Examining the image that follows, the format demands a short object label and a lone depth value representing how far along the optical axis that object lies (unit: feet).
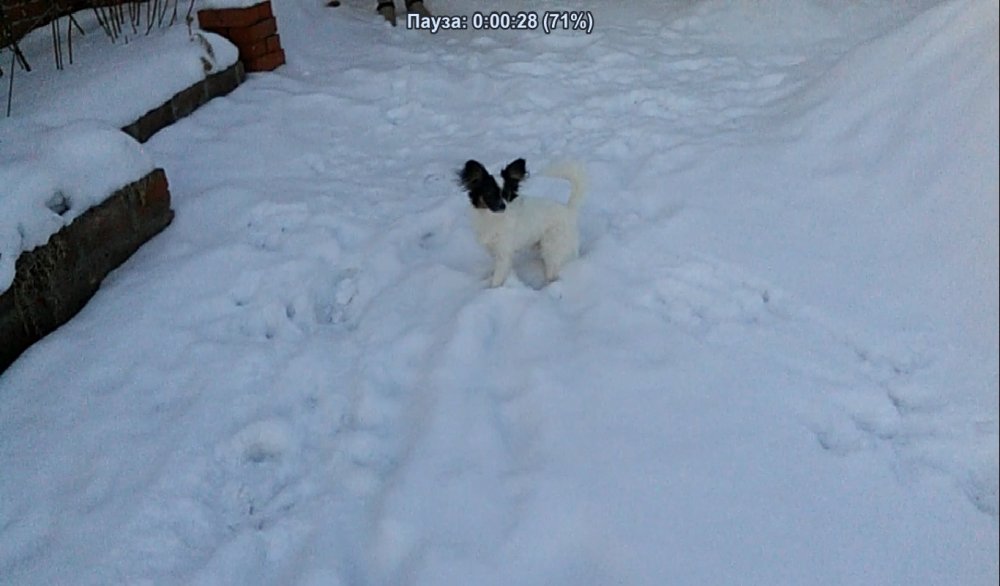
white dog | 7.54
